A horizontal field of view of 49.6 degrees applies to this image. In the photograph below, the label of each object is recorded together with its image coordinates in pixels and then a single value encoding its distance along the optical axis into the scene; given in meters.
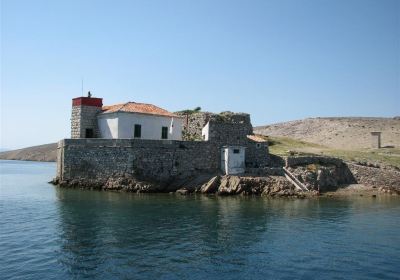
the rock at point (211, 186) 35.69
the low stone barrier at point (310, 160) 39.75
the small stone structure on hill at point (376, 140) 61.81
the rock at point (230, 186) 35.28
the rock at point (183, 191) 35.52
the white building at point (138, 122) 39.41
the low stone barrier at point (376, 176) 40.69
